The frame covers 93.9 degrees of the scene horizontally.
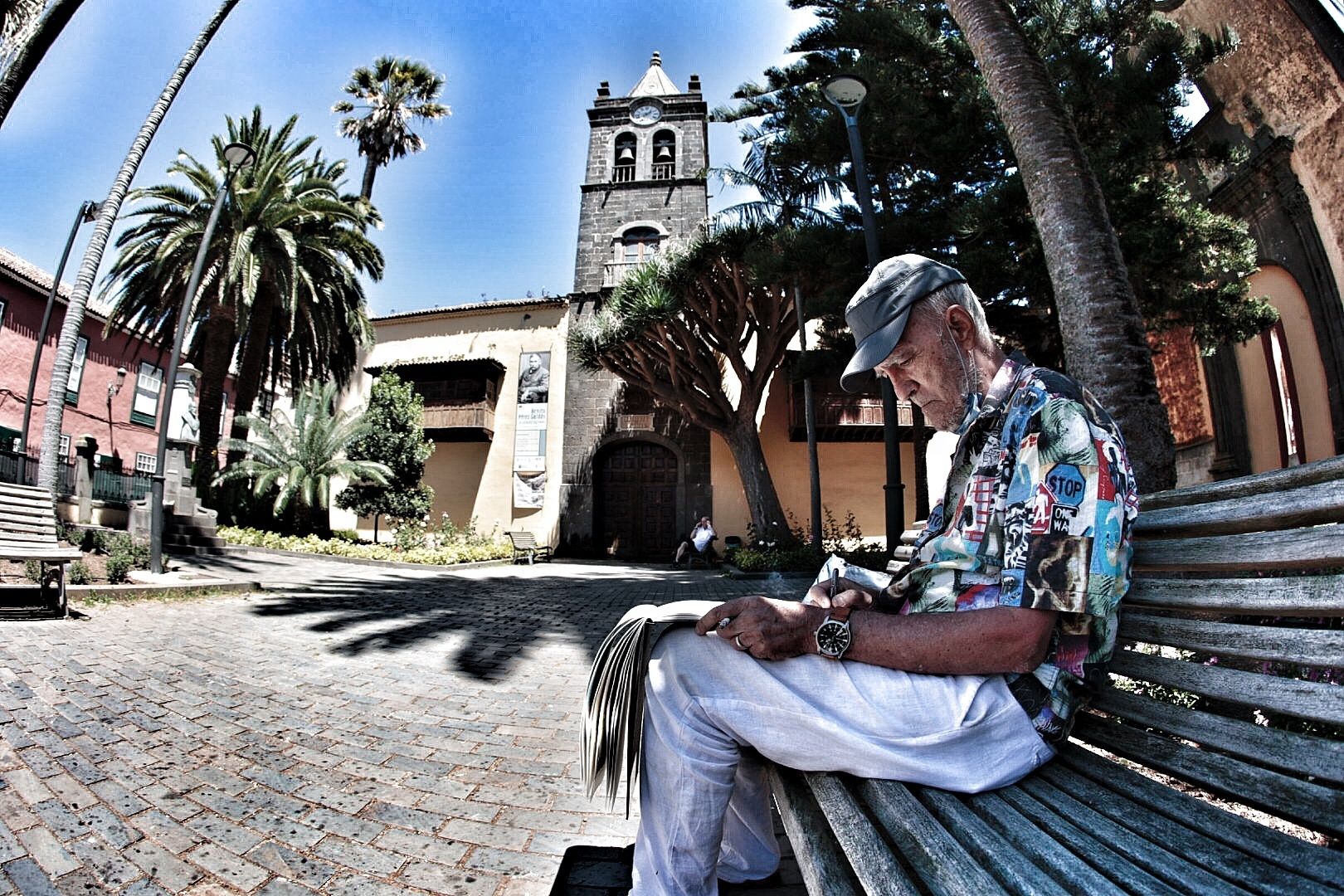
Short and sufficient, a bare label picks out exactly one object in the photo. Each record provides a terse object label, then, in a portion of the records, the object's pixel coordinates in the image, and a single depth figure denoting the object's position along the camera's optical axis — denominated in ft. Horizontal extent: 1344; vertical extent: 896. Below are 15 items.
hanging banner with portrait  66.59
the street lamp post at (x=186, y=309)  27.73
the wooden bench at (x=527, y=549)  56.13
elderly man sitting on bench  3.91
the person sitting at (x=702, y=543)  56.29
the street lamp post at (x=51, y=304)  42.24
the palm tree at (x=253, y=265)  52.34
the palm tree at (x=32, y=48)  16.66
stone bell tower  65.41
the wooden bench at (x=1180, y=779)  3.03
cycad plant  54.65
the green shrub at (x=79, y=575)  21.25
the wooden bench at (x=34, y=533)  17.19
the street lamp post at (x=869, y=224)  22.65
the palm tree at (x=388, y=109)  77.36
